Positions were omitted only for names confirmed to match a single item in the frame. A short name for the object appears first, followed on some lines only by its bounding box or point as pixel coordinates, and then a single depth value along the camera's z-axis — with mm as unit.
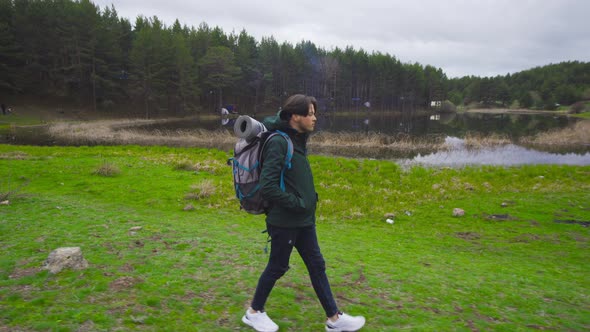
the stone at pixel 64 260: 4406
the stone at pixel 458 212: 10367
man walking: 3113
